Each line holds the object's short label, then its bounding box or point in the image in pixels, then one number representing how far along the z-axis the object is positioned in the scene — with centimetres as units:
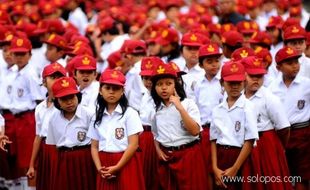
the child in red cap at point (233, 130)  1116
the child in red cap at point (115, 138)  1100
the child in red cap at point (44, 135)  1249
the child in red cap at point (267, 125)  1174
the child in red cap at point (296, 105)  1287
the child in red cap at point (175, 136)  1140
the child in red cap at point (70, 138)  1172
